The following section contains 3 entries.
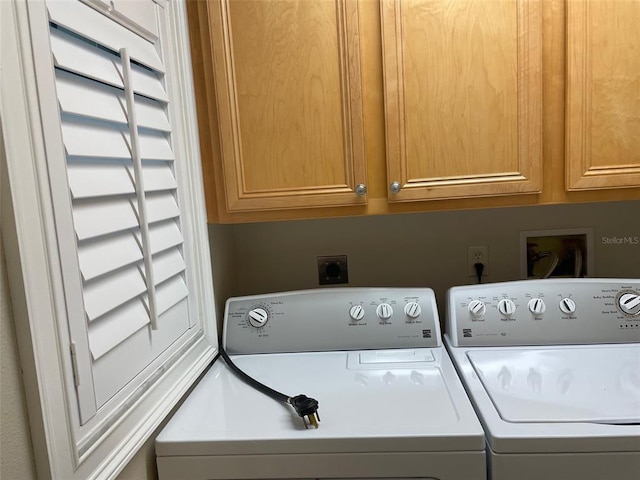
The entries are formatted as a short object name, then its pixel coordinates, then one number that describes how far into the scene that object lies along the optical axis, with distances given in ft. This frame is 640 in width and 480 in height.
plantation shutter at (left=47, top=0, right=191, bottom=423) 2.41
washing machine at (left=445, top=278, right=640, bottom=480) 2.82
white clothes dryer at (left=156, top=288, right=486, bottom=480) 2.93
